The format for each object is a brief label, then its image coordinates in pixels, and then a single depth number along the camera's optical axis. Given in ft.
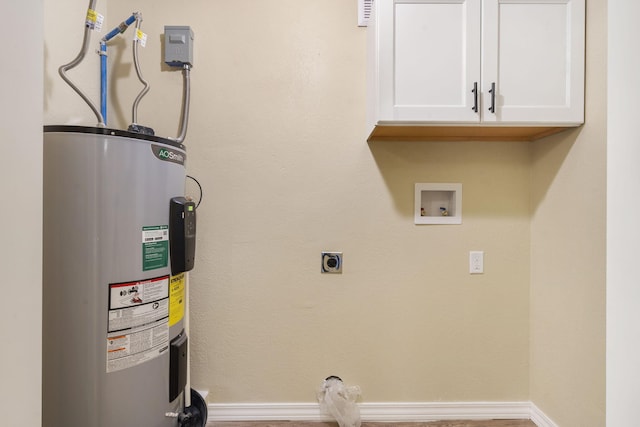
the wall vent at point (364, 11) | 5.20
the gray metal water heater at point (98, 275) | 3.24
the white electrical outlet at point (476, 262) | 5.49
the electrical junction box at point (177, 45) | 5.19
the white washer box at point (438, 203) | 5.48
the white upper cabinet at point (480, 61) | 4.31
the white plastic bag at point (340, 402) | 5.14
